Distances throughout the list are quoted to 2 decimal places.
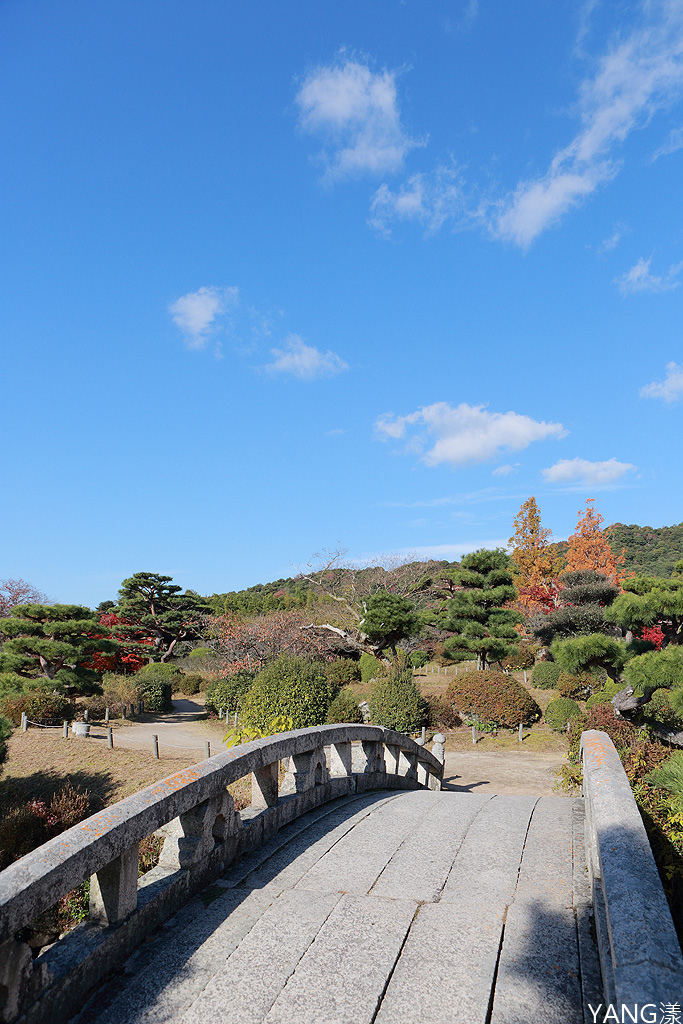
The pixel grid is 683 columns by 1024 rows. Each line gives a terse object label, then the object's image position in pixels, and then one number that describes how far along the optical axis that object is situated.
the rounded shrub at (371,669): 29.80
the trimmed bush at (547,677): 25.72
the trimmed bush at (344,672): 29.66
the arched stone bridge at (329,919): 2.41
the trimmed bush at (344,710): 19.28
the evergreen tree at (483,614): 25.95
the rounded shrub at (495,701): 20.75
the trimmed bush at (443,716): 20.80
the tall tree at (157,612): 36.94
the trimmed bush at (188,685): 33.84
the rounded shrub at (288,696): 13.93
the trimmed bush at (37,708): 20.92
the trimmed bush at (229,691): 24.97
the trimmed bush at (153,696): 28.10
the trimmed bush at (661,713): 9.18
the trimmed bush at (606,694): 15.84
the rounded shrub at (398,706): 19.94
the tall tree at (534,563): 40.78
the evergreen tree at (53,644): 23.30
